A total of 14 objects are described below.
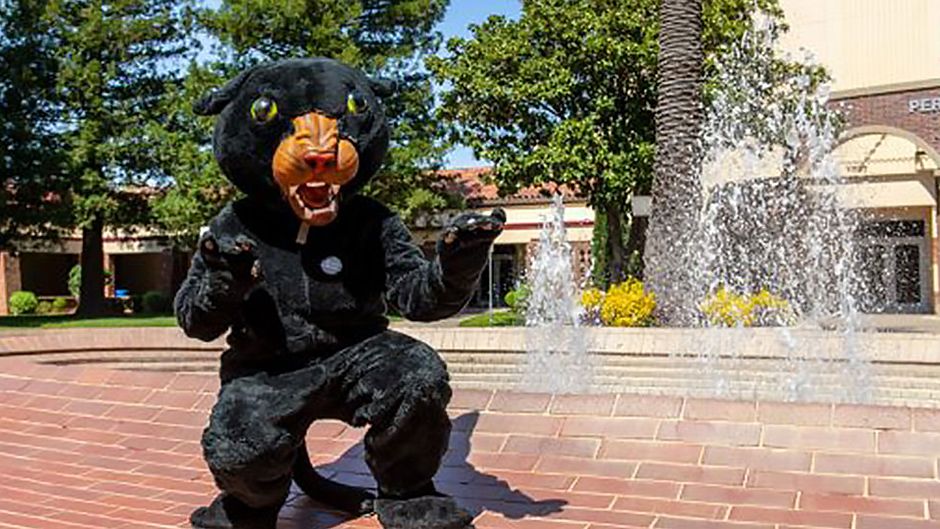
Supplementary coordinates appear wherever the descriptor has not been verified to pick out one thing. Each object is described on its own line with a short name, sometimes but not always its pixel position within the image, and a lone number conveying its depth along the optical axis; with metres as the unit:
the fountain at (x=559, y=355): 8.27
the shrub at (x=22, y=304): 30.08
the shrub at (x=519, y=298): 20.92
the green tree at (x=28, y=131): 24.09
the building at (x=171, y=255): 30.00
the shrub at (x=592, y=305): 11.97
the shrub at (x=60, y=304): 31.78
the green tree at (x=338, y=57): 22.25
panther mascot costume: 3.21
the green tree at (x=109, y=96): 24.78
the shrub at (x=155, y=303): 30.03
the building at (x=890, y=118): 24.38
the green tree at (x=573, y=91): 18.17
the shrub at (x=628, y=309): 11.23
